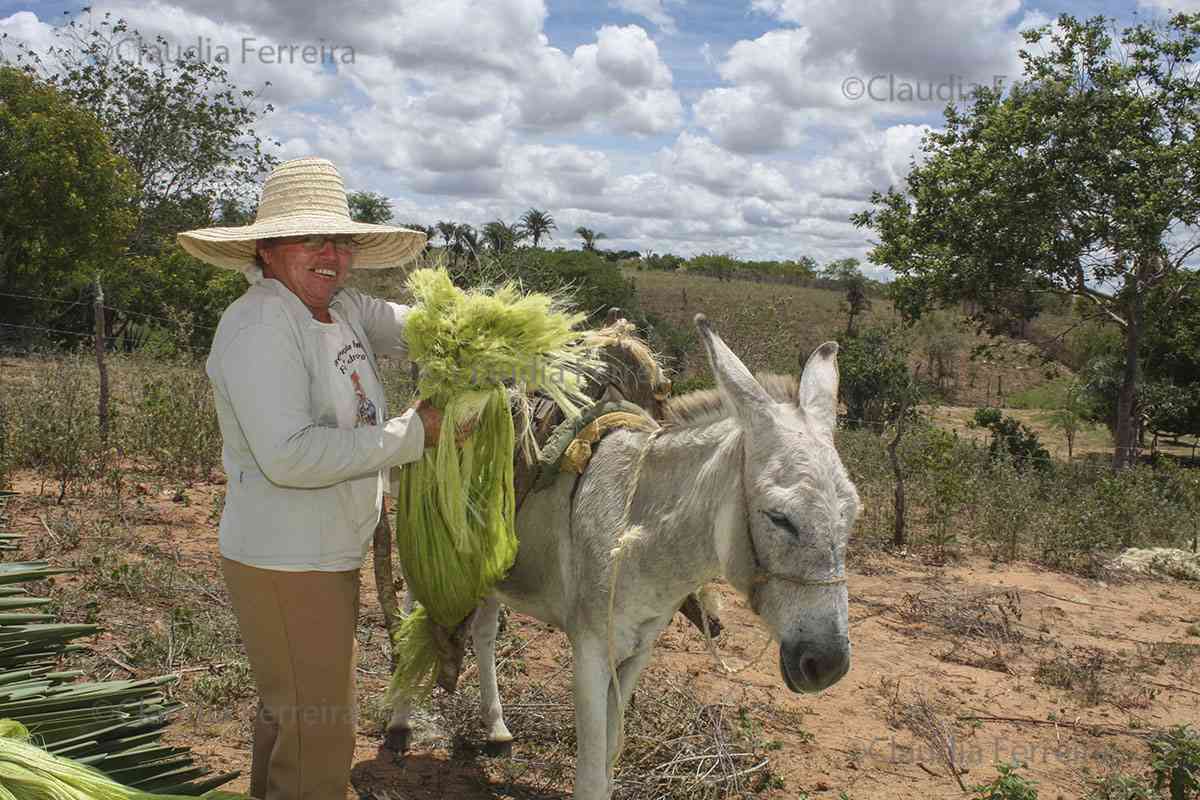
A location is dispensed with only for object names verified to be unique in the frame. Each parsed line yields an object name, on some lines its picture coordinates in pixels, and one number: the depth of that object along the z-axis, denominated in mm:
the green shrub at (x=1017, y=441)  14902
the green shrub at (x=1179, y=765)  3227
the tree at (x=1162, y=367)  15612
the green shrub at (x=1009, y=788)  3074
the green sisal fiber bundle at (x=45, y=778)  1310
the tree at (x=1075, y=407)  22931
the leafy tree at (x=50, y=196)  15117
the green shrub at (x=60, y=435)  6727
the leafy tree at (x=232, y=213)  22312
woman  2121
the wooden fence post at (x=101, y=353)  7379
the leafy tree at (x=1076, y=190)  13820
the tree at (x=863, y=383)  21481
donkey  2254
